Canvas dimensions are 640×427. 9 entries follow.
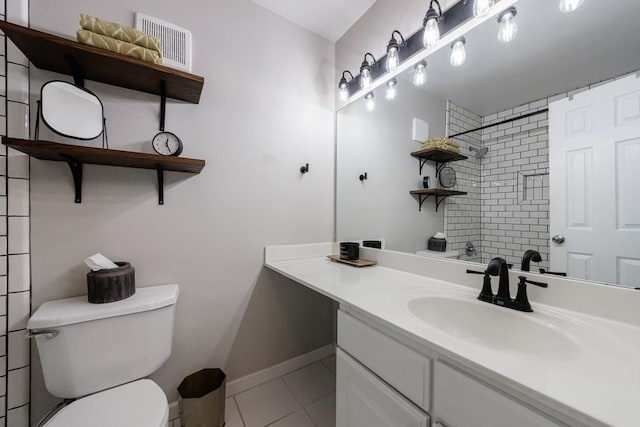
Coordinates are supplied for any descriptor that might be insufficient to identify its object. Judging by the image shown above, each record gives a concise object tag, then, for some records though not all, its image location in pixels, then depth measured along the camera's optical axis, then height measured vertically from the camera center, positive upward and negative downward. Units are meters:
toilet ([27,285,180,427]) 0.81 -0.57
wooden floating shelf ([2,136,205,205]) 0.85 +0.23
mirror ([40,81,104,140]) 0.93 +0.43
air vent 1.16 +0.90
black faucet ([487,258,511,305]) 0.85 -0.23
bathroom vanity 0.45 -0.34
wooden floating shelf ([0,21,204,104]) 0.86 +0.62
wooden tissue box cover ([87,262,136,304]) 0.97 -0.30
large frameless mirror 0.75 +0.28
